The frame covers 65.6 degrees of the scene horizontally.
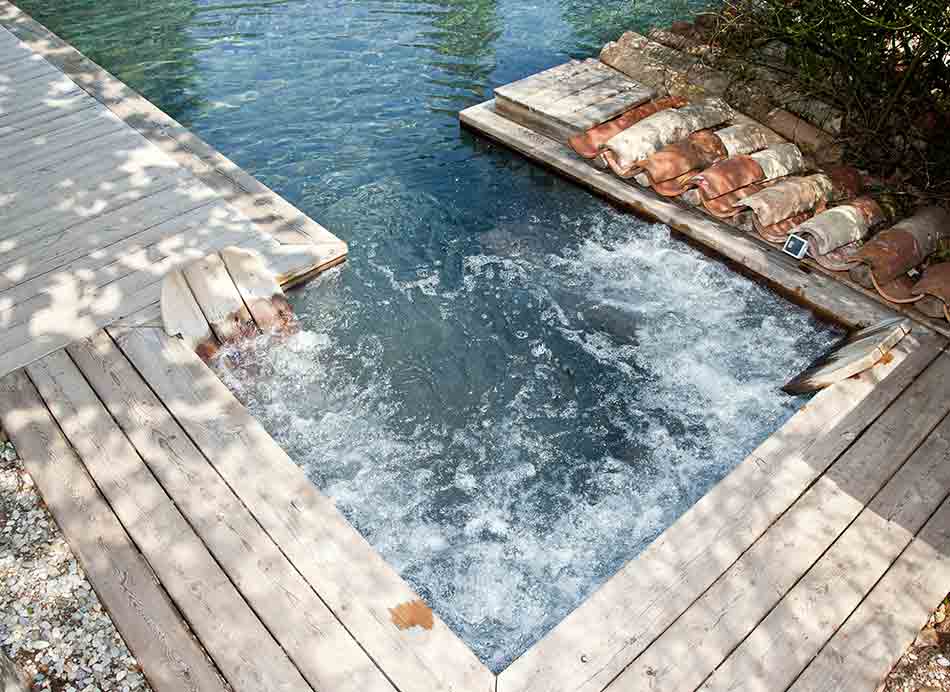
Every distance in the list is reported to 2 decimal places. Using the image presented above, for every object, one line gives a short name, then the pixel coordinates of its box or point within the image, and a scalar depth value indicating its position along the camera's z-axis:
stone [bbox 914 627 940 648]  3.44
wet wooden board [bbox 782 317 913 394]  4.57
